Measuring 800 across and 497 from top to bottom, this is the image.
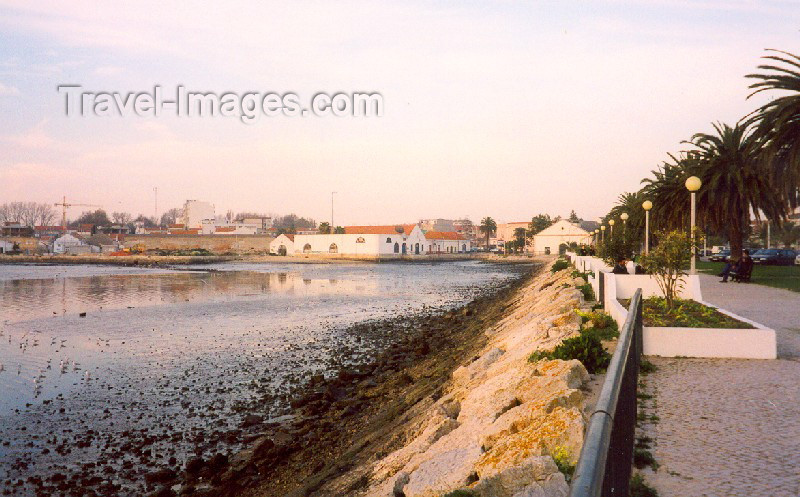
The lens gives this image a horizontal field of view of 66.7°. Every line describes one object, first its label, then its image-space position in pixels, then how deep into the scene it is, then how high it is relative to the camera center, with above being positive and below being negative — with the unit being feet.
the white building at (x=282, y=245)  440.04 -1.70
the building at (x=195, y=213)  591.78 +28.89
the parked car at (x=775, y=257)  148.97 -3.14
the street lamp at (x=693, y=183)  52.44 +5.28
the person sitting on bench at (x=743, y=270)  90.58 -3.85
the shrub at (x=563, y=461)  16.99 -6.27
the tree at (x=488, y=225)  492.82 +14.93
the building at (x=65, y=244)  446.60 -1.49
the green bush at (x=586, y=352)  29.40 -5.33
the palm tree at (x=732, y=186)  96.68 +9.39
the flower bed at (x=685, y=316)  36.23 -4.63
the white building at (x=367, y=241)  405.18 +1.25
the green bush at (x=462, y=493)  16.94 -6.99
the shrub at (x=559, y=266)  140.56 -5.44
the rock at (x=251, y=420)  40.45 -11.96
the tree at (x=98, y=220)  635.25 +23.66
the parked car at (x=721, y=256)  167.58 -3.42
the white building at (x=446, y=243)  470.60 +0.24
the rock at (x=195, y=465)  32.35 -11.98
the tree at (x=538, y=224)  440.04 +14.34
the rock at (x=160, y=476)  31.58 -12.24
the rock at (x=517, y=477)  16.61 -6.44
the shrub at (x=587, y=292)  67.10 -5.49
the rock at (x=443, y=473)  19.13 -7.61
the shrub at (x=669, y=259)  43.06 -1.07
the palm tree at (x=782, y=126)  70.18 +13.90
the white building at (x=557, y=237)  385.15 +4.33
